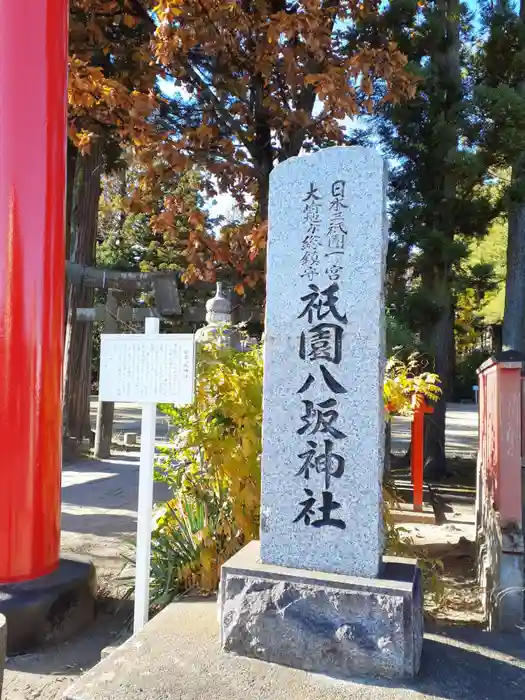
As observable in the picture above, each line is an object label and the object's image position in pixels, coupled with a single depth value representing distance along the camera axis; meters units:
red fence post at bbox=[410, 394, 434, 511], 6.81
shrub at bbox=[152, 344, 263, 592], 3.50
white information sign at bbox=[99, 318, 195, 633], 3.00
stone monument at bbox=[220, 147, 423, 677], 2.51
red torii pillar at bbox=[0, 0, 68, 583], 3.52
